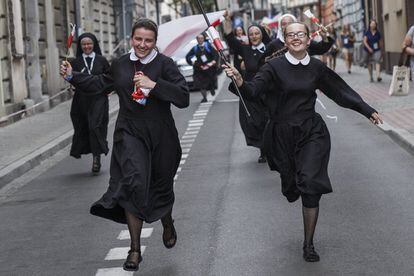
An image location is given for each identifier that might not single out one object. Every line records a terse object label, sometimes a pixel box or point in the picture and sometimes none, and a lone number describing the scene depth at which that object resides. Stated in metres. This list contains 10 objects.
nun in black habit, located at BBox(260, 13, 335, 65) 10.48
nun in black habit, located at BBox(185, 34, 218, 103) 25.73
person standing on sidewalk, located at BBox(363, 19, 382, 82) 27.59
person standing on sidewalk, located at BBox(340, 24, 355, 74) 35.31
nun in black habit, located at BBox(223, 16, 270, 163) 12.65
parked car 32.47
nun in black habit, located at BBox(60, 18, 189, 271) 6.48
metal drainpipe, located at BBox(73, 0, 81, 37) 28.53
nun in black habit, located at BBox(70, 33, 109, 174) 11.84
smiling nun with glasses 6.81
